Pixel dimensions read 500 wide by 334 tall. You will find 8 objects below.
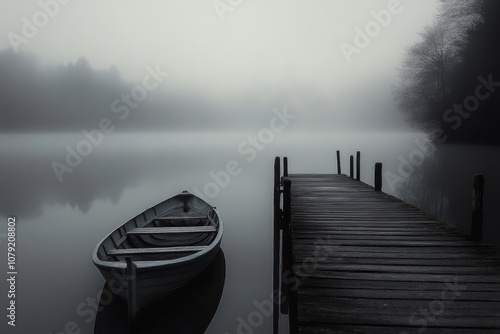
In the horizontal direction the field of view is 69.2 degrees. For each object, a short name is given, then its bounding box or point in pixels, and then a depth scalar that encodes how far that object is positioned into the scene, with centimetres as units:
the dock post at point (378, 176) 1194
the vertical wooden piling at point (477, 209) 575
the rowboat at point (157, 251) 690
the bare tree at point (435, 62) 3478
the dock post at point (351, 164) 1930
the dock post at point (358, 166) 1743
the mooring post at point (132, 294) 655
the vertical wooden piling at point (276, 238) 1009
